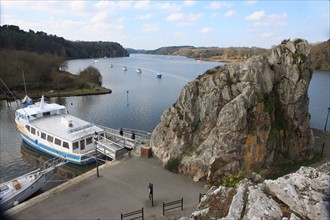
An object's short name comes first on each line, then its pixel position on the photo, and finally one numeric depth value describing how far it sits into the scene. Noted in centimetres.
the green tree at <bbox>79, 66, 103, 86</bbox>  6738
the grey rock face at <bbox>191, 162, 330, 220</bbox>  552
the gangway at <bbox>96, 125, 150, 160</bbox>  2177
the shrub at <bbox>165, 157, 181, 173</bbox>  1883
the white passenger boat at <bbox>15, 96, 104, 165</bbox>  2354
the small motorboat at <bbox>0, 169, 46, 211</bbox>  1655
